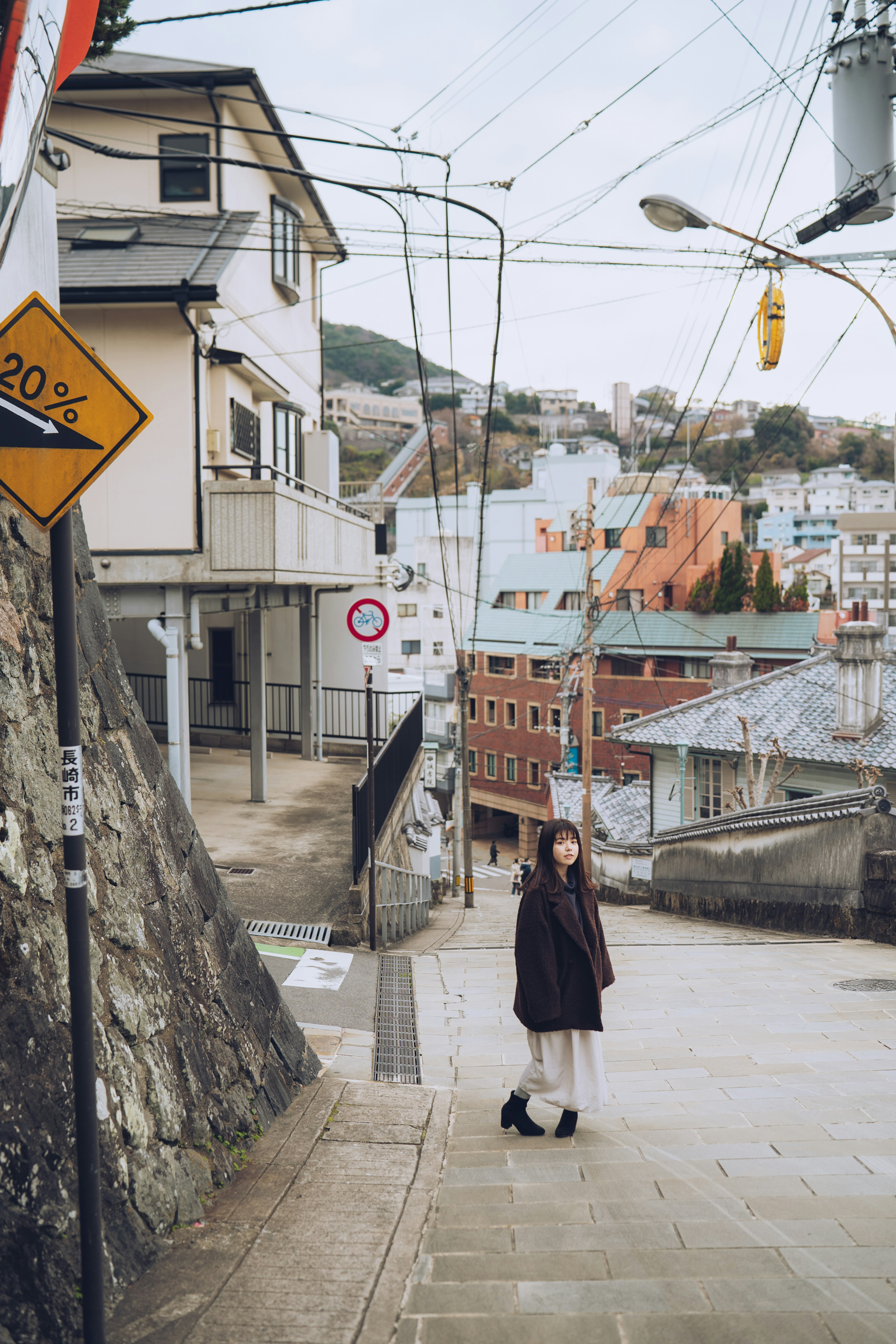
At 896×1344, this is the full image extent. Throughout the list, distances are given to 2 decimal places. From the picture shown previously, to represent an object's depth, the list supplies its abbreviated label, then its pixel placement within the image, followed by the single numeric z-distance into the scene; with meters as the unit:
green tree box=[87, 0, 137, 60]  8.23
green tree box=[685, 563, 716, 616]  43.41
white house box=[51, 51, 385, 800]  12.53
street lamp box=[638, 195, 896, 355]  9.73
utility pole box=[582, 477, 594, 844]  24.31
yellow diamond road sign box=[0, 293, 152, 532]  2.81
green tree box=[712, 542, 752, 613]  42.62
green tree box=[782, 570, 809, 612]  41.84
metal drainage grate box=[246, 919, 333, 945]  10.01
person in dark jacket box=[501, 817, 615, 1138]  4.89
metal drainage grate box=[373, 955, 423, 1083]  6.36
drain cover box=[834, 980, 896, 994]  8.48
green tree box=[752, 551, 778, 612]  41.75
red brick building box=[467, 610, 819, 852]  42.28
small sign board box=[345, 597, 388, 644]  10.77
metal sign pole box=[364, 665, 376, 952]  10.16
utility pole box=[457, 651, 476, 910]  25.20
